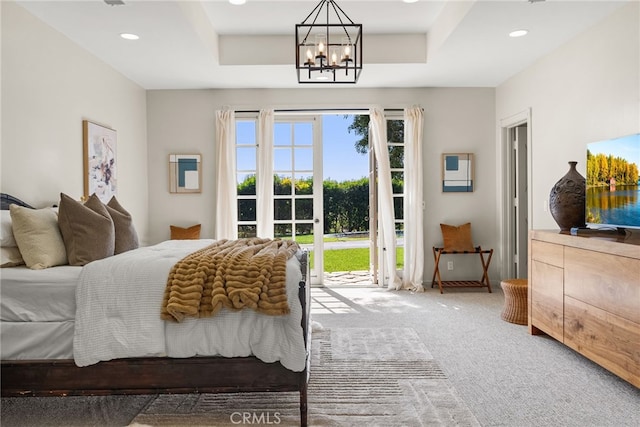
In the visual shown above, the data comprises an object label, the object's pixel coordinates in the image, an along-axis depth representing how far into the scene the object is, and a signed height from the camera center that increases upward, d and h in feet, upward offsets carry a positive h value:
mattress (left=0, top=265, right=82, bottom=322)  7.35 -1.55
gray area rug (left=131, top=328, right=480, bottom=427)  7.34 -3.52
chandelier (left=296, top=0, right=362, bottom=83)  10.11 +5.00
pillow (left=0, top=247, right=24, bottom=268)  8.33 -0.98
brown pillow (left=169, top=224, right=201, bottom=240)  17.67 -1.14
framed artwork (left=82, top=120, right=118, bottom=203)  13.10 +1.38
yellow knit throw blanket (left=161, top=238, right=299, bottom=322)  6.95 -1.30
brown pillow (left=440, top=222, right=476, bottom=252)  17.78 -1.42
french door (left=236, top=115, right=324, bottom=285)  18.51 +1.06
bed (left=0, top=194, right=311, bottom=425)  7.14 -2.30
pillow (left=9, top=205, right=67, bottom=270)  8.25 -0.62
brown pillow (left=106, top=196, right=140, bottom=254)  10.12 -0.62
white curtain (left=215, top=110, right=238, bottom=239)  17.84 +1.03
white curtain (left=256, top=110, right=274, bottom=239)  17.92 +1.10
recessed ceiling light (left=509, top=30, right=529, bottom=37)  12.20 +4.64
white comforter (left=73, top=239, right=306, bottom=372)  7.09 -1.99
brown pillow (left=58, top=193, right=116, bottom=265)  8.66 -0.55
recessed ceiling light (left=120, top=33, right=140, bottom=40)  12.17 +4.62
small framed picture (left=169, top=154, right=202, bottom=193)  18.20 +1.35
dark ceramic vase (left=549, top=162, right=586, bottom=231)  11.09 +0.04
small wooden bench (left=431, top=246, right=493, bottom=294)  17.30 -2.87
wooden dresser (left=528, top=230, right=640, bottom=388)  8.00 -1.96
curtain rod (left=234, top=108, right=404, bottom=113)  18.27 +3.81
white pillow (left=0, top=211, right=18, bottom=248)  8.55 -0.53
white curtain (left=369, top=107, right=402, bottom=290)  18.11 +0.55
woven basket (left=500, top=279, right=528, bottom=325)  12.85 -2.92
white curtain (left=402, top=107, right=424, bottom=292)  17.95 +0.10
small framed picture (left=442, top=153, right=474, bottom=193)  18.34 +1.20
